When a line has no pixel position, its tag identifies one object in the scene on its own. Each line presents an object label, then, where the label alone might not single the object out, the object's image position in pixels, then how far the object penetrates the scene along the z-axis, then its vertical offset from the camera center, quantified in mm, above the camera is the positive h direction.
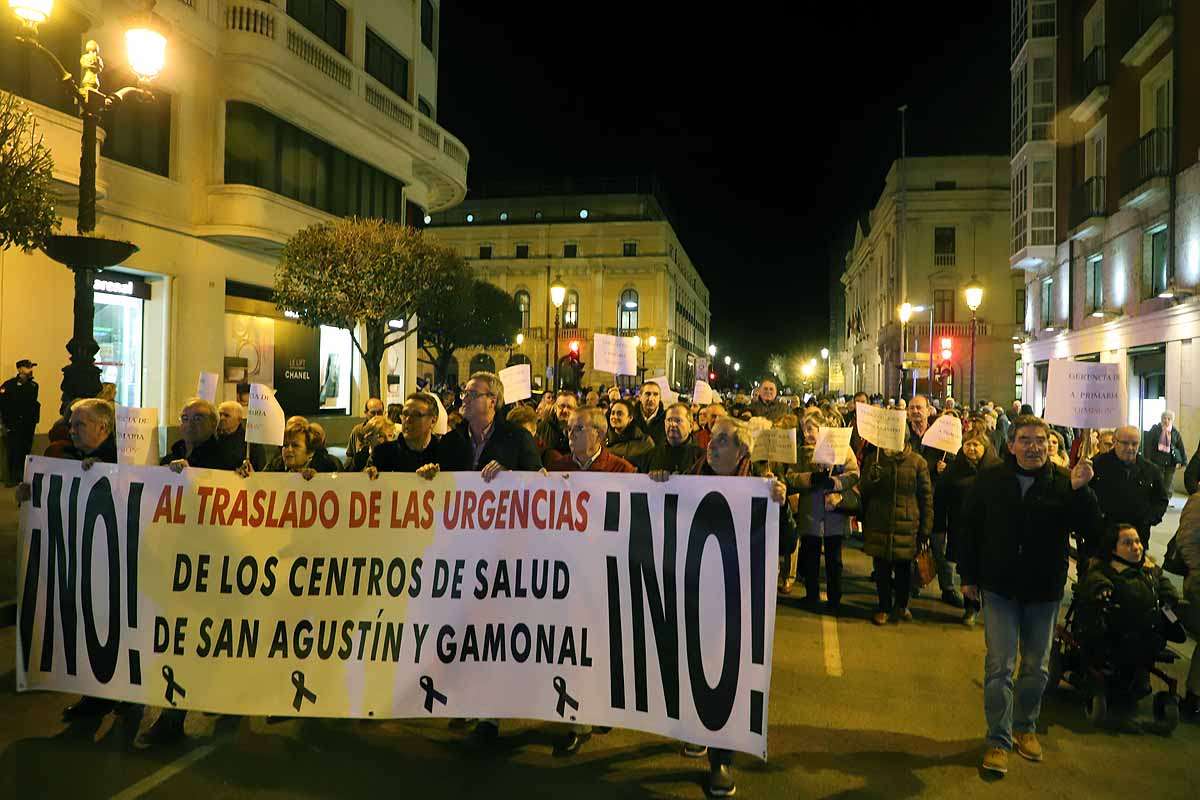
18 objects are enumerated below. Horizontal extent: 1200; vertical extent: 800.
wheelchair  5531 -1667
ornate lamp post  8930 +2349
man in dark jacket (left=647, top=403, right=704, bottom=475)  6984 -221
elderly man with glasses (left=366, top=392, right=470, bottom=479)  5680 -205
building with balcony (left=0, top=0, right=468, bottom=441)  17250 +5784
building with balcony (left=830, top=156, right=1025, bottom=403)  50500 +9883
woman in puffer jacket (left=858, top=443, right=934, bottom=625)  8000 -892
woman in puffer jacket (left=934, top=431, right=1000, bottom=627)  8250 -609
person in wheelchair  5668 -1235
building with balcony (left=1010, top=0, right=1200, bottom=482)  19656 +5958
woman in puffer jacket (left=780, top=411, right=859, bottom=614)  8266 -901
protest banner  4512 -968
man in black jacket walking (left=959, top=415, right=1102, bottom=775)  4863 -805
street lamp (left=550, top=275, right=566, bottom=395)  23548 +3514
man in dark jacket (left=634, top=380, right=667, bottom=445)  10219 +120
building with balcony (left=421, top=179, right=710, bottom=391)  77875 +13912
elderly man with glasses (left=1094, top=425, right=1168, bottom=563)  7898 -556
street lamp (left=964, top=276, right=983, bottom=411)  20477 +3077
